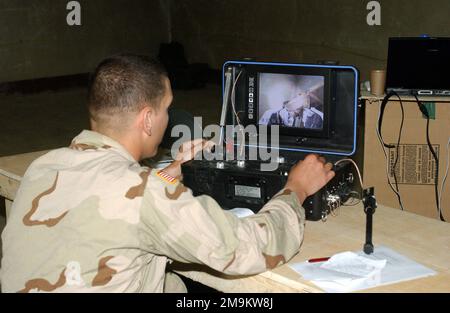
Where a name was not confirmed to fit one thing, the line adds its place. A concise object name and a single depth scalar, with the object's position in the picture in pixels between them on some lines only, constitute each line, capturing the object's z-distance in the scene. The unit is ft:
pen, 6.01
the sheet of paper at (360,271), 5.57
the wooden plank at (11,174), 8.66
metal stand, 6.13
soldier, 5.01
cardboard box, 12.46
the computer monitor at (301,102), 7.62
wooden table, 5.64
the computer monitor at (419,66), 12.43
